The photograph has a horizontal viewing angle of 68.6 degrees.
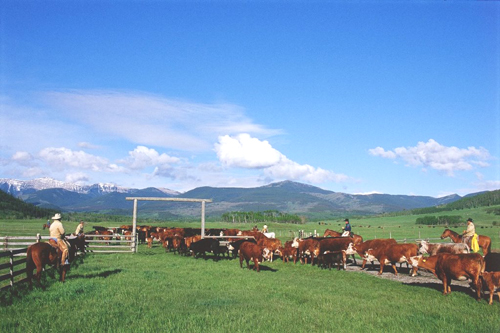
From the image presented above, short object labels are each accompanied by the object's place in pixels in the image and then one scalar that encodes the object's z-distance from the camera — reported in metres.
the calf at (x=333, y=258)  19.11
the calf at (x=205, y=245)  23.64
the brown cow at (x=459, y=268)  11.22
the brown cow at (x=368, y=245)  19.61
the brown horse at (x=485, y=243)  21.30
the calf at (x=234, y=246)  23.41
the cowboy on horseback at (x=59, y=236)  13.29
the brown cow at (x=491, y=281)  10.70
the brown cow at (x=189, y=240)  26.22
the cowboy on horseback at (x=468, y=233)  18.96
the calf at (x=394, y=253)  16.45
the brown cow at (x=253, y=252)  17.89
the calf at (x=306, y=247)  20.88
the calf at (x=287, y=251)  22.17
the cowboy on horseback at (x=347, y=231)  25.00
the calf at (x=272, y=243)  23.59
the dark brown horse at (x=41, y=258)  12.24
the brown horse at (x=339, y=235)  23.76
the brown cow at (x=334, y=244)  21.17
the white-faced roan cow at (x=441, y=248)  17.86
